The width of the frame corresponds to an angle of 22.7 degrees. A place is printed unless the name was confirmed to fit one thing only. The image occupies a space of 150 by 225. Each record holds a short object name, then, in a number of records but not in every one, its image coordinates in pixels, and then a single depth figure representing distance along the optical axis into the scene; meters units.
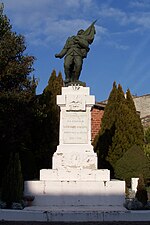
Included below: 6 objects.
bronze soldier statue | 13.33
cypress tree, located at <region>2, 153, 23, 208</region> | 10.18
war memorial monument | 11.01
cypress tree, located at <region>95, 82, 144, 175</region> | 23.23
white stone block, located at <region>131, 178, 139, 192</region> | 15.84
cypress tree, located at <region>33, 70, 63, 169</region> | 22.31
